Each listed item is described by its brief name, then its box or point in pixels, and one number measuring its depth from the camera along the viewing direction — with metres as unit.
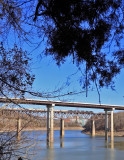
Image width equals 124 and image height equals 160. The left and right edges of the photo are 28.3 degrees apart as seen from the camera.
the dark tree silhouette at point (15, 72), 5.64
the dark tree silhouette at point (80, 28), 5.00
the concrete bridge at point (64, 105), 46.96
